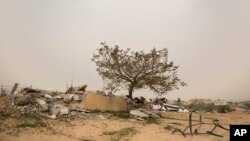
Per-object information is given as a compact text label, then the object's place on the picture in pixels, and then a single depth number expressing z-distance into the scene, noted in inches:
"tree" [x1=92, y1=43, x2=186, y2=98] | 540.1
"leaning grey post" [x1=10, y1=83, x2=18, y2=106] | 504.5
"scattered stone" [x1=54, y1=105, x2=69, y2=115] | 402.1
